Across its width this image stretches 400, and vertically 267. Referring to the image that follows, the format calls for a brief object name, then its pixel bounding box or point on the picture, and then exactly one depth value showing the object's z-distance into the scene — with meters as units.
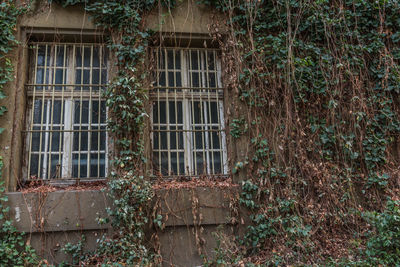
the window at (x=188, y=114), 4.33
